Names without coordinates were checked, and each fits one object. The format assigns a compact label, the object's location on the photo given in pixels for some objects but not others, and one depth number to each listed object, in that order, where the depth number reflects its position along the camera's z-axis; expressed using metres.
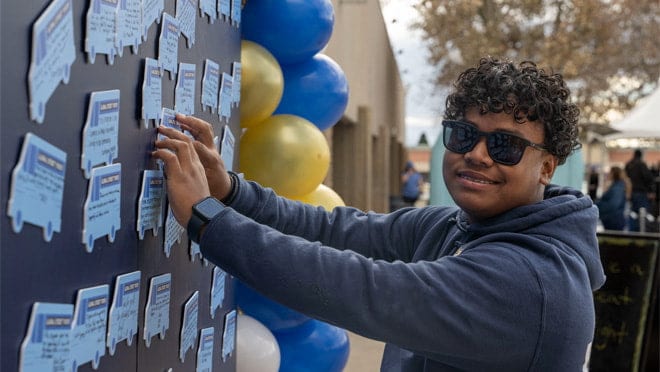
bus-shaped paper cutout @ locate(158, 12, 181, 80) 2.09
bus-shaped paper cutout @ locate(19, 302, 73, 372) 1.47
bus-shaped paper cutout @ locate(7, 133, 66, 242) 1.40
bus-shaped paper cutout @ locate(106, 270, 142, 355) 1.87
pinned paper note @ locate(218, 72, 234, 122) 2.73
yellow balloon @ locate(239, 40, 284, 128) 3.23
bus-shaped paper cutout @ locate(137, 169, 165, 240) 2.02
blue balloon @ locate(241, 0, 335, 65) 3.40
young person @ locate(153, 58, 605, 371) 1.93
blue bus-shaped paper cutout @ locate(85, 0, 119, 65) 1.65
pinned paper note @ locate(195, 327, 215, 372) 2.64
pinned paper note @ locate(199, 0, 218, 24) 2.43
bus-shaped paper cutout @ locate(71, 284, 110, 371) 1.68
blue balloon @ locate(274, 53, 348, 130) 3.81
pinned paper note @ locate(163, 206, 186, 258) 2.25
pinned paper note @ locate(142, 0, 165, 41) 1.95
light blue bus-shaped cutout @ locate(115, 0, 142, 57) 1.81
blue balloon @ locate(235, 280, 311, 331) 3.53
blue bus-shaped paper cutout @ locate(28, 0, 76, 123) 1.43
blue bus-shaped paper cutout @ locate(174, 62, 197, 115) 2.26
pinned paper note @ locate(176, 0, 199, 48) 2.23
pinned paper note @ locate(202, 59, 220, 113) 2.51
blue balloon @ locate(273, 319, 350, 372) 3.69
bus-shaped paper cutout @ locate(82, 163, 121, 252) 1.71
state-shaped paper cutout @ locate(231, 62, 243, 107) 2.88
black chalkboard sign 5.40
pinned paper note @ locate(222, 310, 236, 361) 2.94
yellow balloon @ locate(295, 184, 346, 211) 3.84
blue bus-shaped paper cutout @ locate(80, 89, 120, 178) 1.68
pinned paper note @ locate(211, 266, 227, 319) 2.79
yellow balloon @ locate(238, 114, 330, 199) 3.48
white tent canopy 11.68
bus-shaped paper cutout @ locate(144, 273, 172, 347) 2.11
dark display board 1.38
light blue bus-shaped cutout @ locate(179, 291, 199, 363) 2.43
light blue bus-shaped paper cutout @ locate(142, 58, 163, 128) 1.99
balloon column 3.36
